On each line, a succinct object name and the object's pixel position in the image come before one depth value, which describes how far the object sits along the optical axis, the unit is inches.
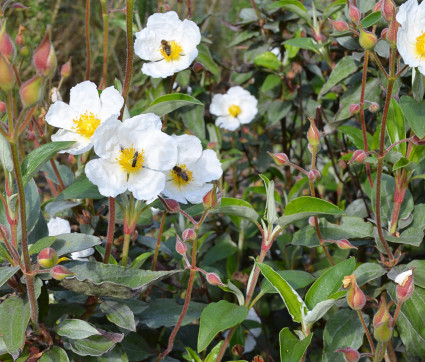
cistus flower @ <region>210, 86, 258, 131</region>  46.5
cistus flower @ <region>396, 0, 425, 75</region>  35.0
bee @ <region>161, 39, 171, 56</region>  39.6
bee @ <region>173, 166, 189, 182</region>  35.9
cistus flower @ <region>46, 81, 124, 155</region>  35.4
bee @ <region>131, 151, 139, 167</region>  34.5
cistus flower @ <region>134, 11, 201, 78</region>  39.6
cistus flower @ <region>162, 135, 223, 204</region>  36.0
